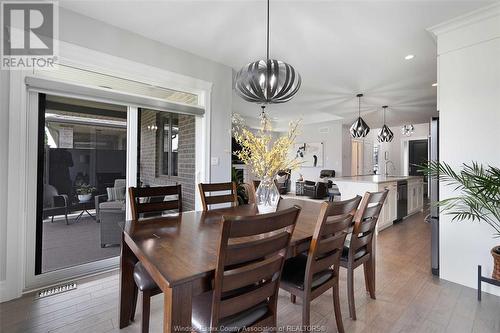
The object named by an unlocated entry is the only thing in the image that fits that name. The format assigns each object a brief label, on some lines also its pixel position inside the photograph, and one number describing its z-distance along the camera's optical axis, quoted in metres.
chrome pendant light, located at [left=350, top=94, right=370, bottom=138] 4.80
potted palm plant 1.92
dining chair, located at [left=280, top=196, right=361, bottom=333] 1.39
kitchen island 4.11
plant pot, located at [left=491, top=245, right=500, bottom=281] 2.00
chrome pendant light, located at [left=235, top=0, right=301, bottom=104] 1.81
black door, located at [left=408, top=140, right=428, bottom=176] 9.61
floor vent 2.16
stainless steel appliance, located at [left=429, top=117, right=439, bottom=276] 2.63
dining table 0.95
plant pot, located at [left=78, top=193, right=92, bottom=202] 2.65
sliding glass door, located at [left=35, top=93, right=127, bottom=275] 2.36
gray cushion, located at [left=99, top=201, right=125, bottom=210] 2.78
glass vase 2.03
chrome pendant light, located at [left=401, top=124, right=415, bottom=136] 8.04
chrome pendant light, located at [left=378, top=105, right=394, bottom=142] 5.89
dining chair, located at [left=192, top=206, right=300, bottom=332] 0.99
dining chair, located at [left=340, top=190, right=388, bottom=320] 1.77
